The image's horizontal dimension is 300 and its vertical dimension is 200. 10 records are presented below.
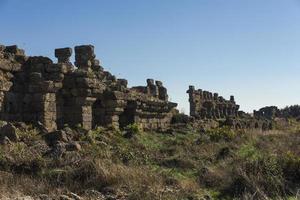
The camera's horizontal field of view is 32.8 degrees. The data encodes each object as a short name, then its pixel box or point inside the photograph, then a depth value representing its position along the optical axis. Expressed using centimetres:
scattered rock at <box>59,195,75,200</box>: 885
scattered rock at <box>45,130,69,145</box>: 1384
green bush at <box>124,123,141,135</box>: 1948
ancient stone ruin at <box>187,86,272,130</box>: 3070
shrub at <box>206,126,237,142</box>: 1966
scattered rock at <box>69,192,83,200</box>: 891
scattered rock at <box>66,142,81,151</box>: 1253
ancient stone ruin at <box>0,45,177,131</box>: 1653
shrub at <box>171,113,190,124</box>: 2741
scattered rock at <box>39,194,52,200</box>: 891
